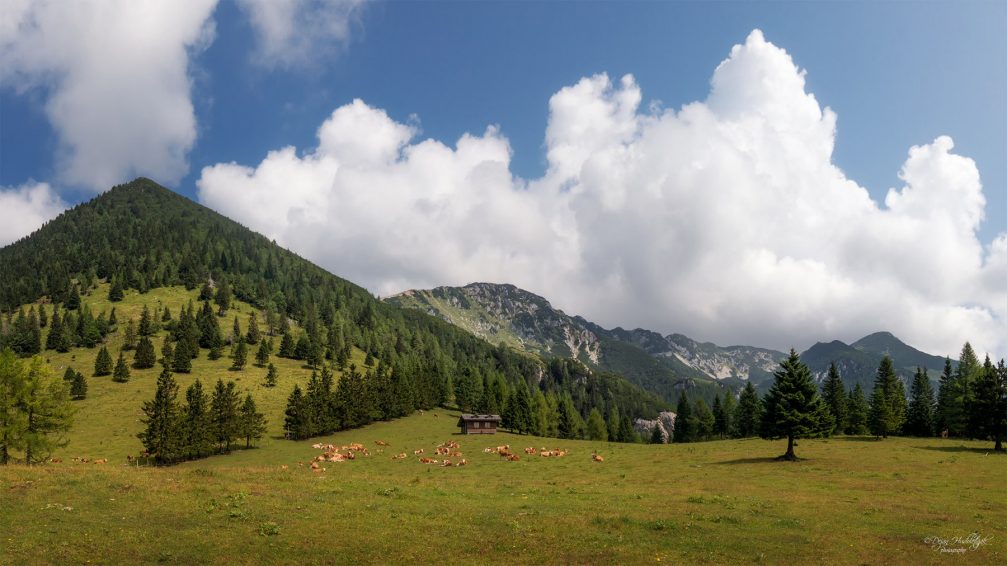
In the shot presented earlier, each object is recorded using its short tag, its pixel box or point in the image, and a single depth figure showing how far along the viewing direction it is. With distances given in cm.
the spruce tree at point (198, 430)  8219
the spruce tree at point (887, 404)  9378
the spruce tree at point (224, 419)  8725
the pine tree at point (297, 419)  10031
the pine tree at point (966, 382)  8044
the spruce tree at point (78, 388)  12988
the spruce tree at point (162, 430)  7806
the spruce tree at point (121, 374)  14775
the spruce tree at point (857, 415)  10231
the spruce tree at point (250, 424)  8969
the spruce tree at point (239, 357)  17025
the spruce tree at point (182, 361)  16225
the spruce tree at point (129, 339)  18010
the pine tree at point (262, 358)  17984
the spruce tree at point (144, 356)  16125
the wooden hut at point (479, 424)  11269
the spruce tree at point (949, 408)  9890
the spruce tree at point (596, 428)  16500
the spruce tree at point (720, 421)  15075
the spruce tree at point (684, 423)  15411
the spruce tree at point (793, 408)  6488
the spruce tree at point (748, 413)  13545
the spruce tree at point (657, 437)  16132
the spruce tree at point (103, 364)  15225
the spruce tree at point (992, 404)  7331
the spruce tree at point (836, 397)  11794
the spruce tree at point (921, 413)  10931
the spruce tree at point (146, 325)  18675
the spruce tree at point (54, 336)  17688
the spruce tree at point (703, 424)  15238
